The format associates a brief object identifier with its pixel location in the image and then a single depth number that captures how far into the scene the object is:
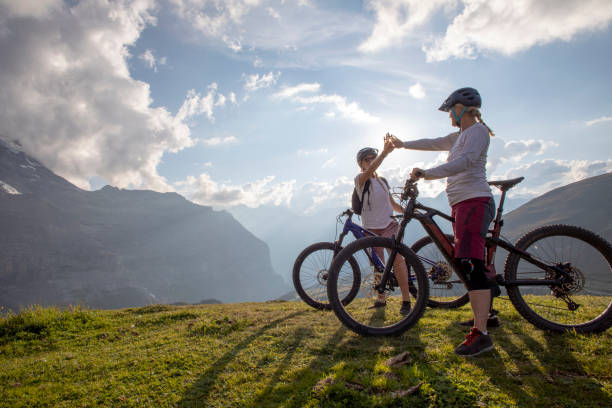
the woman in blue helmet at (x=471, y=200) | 3.84
